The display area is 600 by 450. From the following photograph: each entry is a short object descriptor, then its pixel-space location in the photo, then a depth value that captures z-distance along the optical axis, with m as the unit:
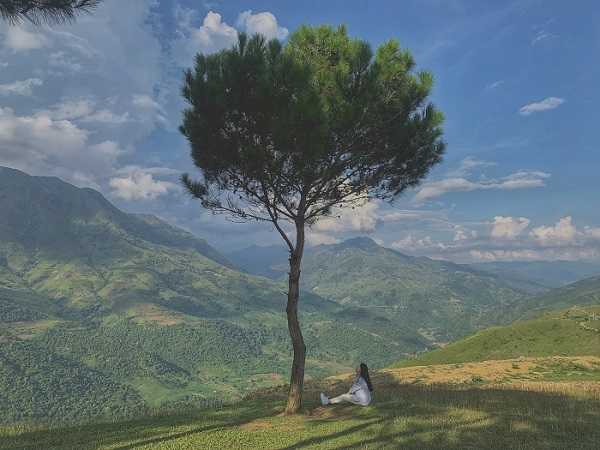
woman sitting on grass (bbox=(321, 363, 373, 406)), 18.03
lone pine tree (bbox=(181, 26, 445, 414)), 16.55
